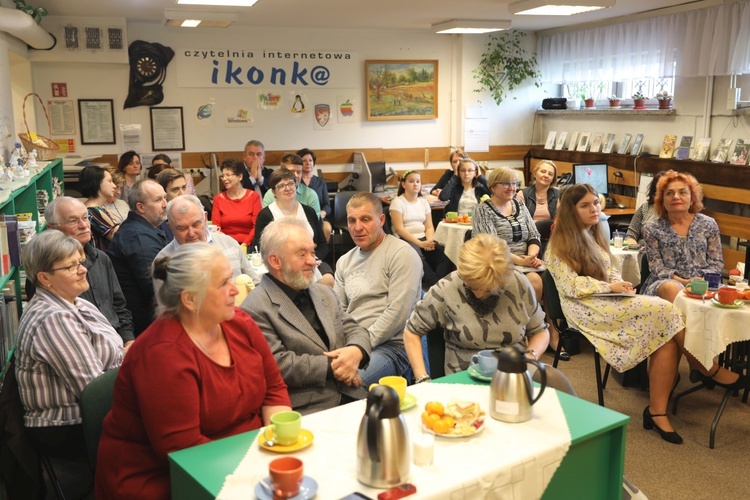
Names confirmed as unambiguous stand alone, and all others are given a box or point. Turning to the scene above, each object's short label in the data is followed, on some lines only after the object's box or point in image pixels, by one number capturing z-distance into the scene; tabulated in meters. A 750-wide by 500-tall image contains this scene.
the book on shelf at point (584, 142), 8.93
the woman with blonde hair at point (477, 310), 2.90
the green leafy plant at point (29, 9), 6.25
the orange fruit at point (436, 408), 2.18
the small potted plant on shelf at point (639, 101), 8.07
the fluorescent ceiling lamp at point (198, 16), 7.03
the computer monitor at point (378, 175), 8.83
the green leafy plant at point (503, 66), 9.47
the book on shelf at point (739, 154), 6.63
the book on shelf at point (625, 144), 8.30
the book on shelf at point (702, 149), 7.10
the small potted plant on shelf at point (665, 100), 7.69
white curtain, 6.75
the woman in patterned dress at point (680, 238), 4.48
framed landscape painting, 9.21
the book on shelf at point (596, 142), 8.73
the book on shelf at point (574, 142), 9.15
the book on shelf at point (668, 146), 7.57
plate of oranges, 2.11
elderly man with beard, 2.75
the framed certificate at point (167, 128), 8.49
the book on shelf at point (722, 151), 6.86
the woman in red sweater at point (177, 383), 2.07
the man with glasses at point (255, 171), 7.60
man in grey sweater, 3.36
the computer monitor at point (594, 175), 7.48
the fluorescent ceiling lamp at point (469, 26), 8.02
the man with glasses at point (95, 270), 3.56
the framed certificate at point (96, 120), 8.24
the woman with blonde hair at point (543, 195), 6.14
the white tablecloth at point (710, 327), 3.72
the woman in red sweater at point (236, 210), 5.84
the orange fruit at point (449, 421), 2.13
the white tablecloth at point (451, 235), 6.26
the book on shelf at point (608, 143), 8.51
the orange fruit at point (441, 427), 2.11
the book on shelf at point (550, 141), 9.56
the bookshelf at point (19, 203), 3.50
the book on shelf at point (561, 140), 9.35
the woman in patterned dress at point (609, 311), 3.91
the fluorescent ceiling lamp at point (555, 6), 6.40
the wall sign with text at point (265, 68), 8.53
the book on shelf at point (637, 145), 8.07
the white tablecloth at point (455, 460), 1.86
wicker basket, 6.08
